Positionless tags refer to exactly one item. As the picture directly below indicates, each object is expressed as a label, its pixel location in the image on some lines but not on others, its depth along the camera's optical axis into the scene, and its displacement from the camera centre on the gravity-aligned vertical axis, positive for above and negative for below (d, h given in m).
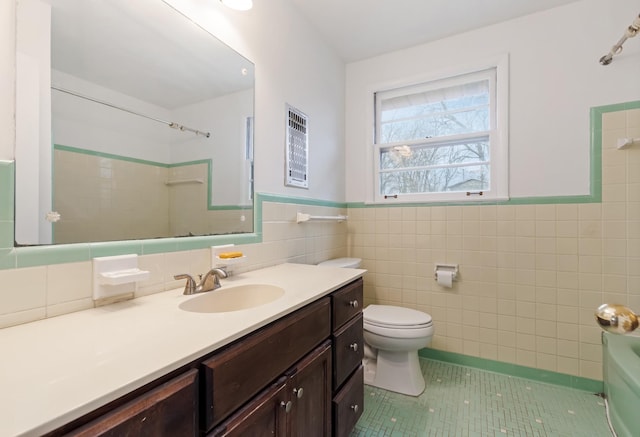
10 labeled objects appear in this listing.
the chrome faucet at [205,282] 1.01 -0.24
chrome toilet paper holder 2.05 -0.37
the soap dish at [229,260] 1.18 -0.18
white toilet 1.67 -0.76
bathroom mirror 0.79 +0.34
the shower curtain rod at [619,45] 1.37 +0.95
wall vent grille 1.73 +0.45
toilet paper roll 2.03 -0.43
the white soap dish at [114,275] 0.83 -0.17
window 2.03 +0.61
